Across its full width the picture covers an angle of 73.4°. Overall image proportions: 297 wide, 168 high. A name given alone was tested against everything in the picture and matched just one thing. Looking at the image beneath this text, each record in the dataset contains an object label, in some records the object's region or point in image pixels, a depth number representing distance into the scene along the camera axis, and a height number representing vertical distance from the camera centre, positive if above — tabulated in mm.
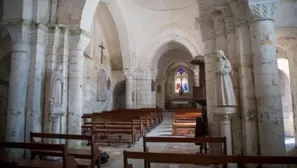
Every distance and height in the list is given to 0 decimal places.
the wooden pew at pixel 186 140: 3420 -678
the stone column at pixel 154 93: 16630 +691
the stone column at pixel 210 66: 4954 +875
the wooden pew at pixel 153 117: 10614 -908
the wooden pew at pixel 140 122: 7846 -887
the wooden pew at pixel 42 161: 3092 -942
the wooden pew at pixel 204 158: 2045 -645
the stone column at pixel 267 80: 3700 +362
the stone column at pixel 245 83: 4016 +342
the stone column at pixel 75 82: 6109 +649
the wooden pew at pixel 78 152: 4016 -1059
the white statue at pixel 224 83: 3957 +337
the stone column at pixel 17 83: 5117 +549
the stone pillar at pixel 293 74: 6473 +805
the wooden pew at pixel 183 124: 8401 -991
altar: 24094 -271
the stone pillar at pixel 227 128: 3998 -571
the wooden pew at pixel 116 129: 6871 -963
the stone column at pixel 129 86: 15156 +1201
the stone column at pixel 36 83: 5340 +555
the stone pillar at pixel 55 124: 5316 -577
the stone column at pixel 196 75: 16831 +2199
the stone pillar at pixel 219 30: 4820 +1699
